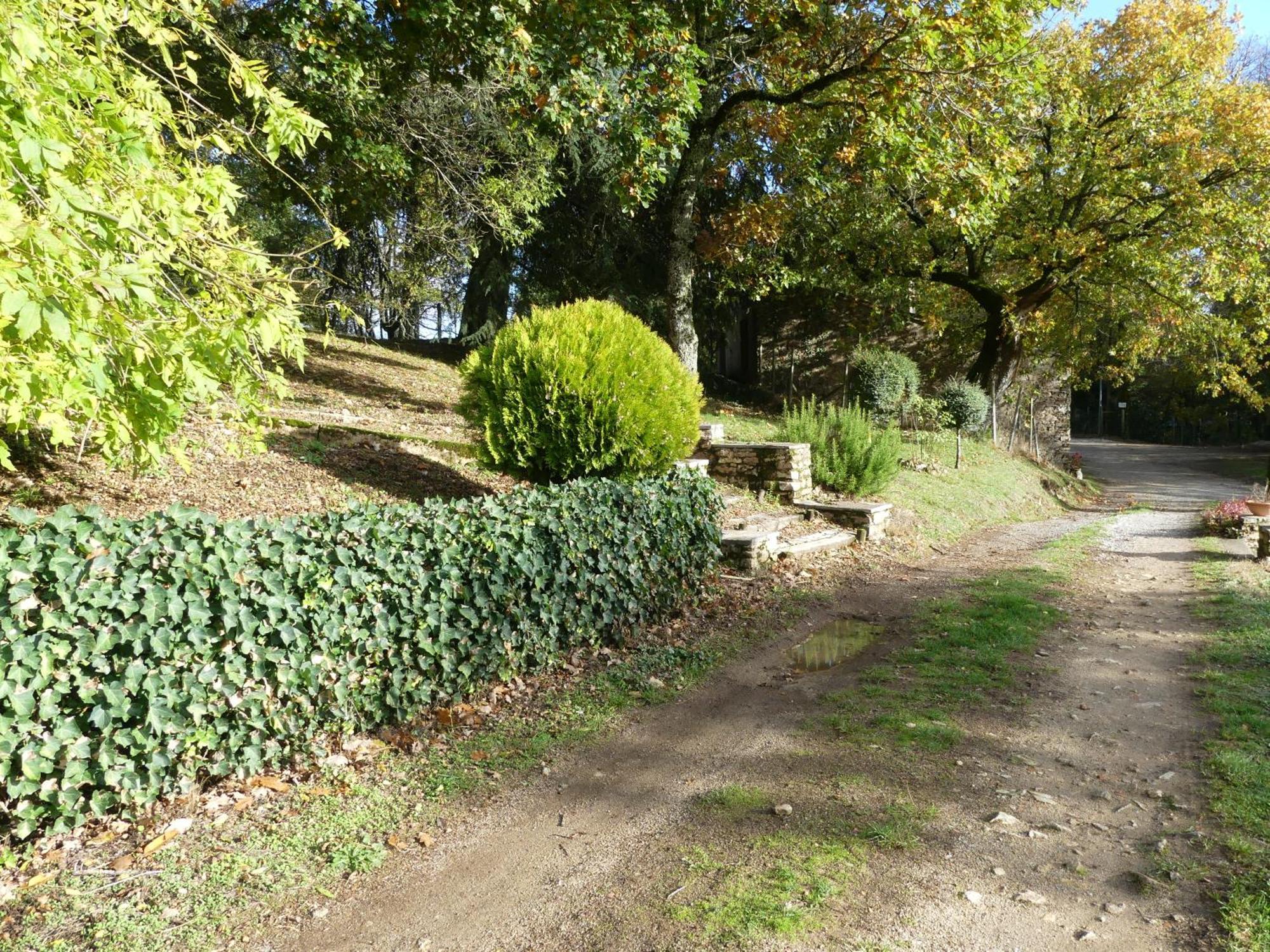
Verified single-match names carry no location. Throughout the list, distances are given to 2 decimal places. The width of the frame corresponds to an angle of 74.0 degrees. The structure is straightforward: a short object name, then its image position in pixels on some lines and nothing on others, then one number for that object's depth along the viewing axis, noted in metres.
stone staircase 7.58
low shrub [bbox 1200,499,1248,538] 11.21
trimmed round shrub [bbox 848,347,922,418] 17.05
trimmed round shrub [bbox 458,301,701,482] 7.13
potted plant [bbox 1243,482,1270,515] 11.70
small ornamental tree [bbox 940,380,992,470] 17.69
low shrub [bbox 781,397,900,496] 10.41
